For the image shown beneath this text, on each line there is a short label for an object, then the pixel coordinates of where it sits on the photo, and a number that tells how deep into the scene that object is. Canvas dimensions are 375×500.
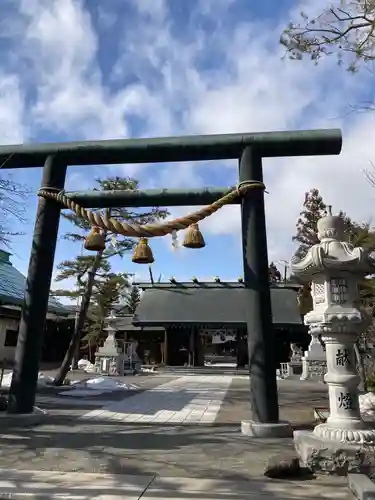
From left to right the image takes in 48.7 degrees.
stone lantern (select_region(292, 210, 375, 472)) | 4.99
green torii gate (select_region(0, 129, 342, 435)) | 6.64
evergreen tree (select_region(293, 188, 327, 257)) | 26.64
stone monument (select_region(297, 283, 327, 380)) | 18.00
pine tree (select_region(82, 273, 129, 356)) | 23.08
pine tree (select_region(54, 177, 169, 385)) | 14.19
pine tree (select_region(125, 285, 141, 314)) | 38.66
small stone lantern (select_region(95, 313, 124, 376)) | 19.61
